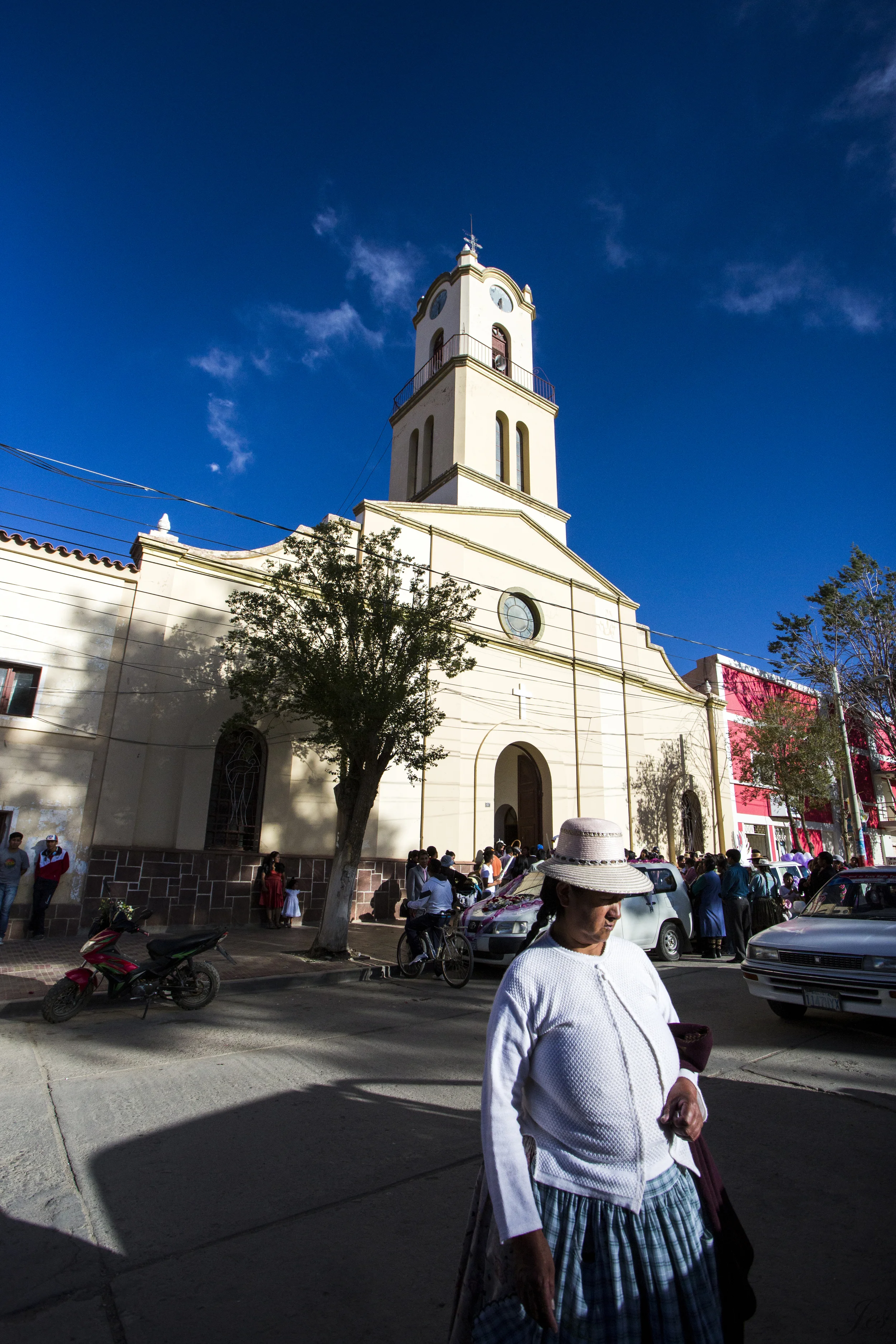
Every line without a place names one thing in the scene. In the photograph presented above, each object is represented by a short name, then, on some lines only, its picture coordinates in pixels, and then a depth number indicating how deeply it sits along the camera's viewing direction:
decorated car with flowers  9.84
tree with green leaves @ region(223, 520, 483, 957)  11.37
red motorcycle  7.22
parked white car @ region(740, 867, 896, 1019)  6.03
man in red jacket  12.02
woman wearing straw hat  1.63
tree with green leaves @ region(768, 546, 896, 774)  25.22
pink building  25.62
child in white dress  14.55
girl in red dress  14.39
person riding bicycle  9.73
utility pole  20.72
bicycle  9.25
